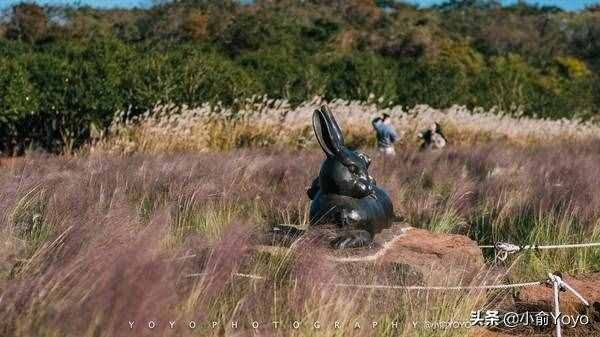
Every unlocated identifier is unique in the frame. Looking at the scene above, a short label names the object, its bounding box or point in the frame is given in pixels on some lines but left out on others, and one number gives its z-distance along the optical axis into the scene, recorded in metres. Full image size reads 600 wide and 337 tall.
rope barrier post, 7.25
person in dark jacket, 27.24
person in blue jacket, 26.28
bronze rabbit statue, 9.16
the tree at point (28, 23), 82.62
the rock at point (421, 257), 8.22
